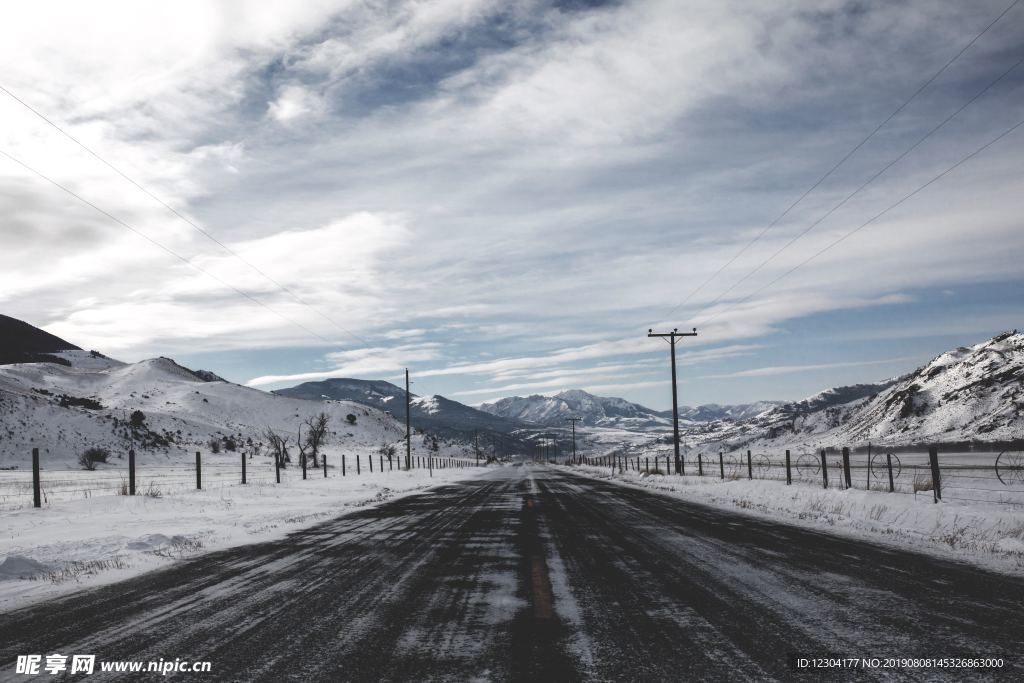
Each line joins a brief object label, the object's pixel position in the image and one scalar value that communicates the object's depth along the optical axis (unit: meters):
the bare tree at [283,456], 45.54
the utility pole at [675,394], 43.03
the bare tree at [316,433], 48.38
